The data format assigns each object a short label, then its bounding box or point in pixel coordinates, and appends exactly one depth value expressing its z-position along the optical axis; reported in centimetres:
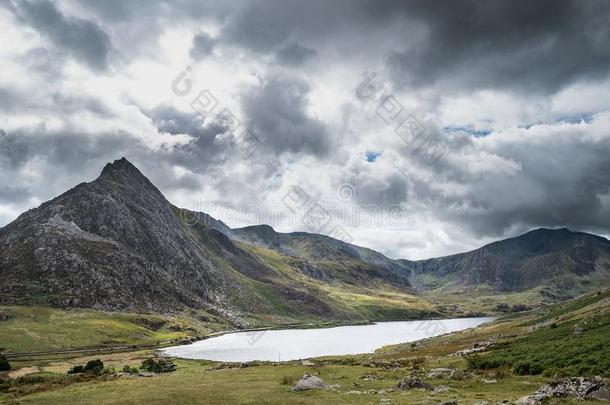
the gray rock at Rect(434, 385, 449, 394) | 4555
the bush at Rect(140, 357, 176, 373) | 8844
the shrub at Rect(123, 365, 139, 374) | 7941
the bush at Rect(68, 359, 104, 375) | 8142
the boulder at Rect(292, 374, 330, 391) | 4978
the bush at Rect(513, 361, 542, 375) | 5284
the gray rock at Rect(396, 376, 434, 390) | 4868
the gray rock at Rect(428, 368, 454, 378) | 5730
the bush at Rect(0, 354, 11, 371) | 8825
